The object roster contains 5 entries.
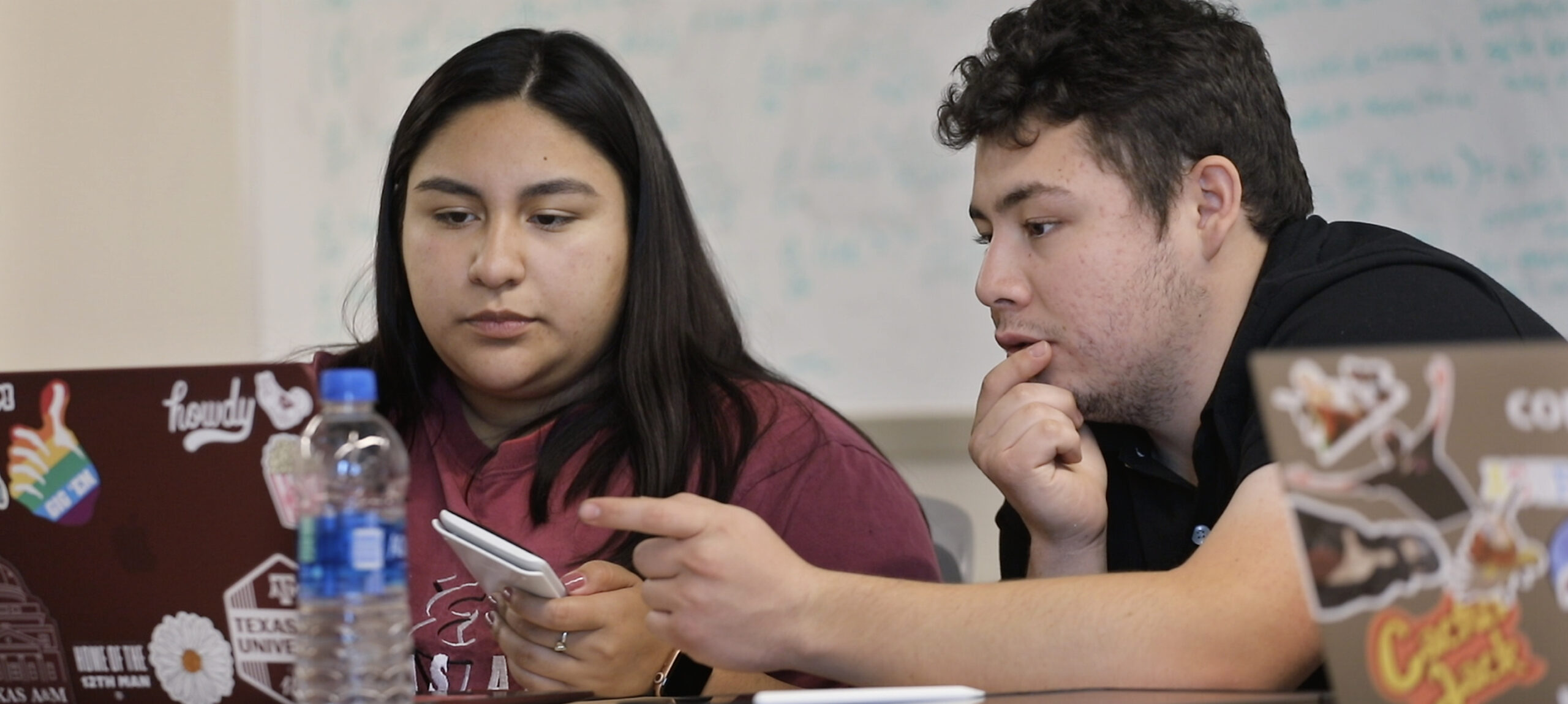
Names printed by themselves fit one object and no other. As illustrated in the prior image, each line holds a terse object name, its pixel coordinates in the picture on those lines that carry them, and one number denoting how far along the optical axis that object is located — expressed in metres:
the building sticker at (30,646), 1.84
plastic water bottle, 1.78
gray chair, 2.32
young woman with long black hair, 2.13
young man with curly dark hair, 2.00
